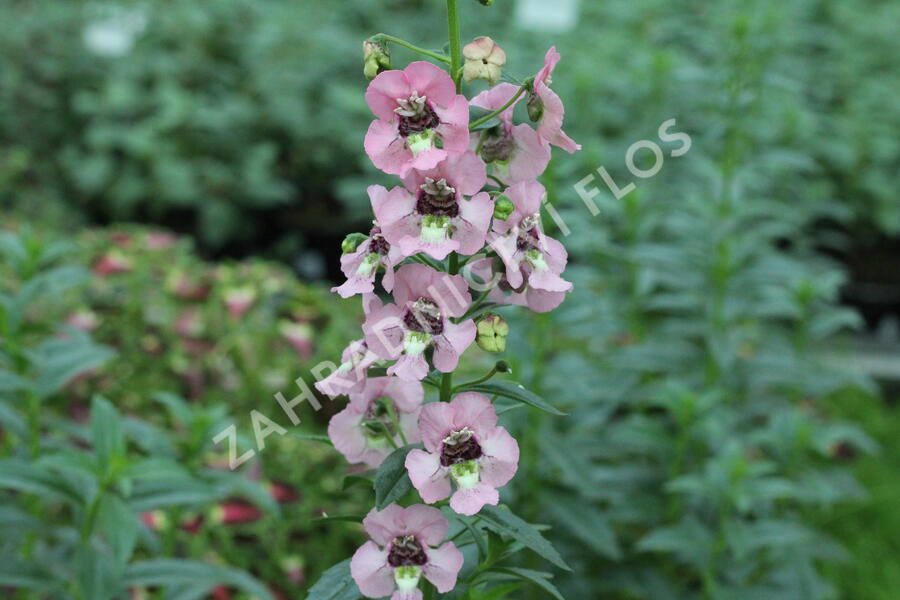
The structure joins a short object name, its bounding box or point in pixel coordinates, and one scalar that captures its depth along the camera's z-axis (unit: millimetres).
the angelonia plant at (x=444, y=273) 917
